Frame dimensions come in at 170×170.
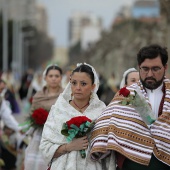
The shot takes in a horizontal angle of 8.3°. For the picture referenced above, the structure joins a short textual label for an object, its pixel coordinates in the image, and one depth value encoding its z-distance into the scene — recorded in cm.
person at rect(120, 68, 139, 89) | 1247
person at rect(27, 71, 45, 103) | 2690
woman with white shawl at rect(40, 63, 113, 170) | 894
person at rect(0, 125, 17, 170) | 1710
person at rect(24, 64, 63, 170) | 1217
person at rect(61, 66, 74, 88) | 1965
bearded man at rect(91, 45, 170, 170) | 797
